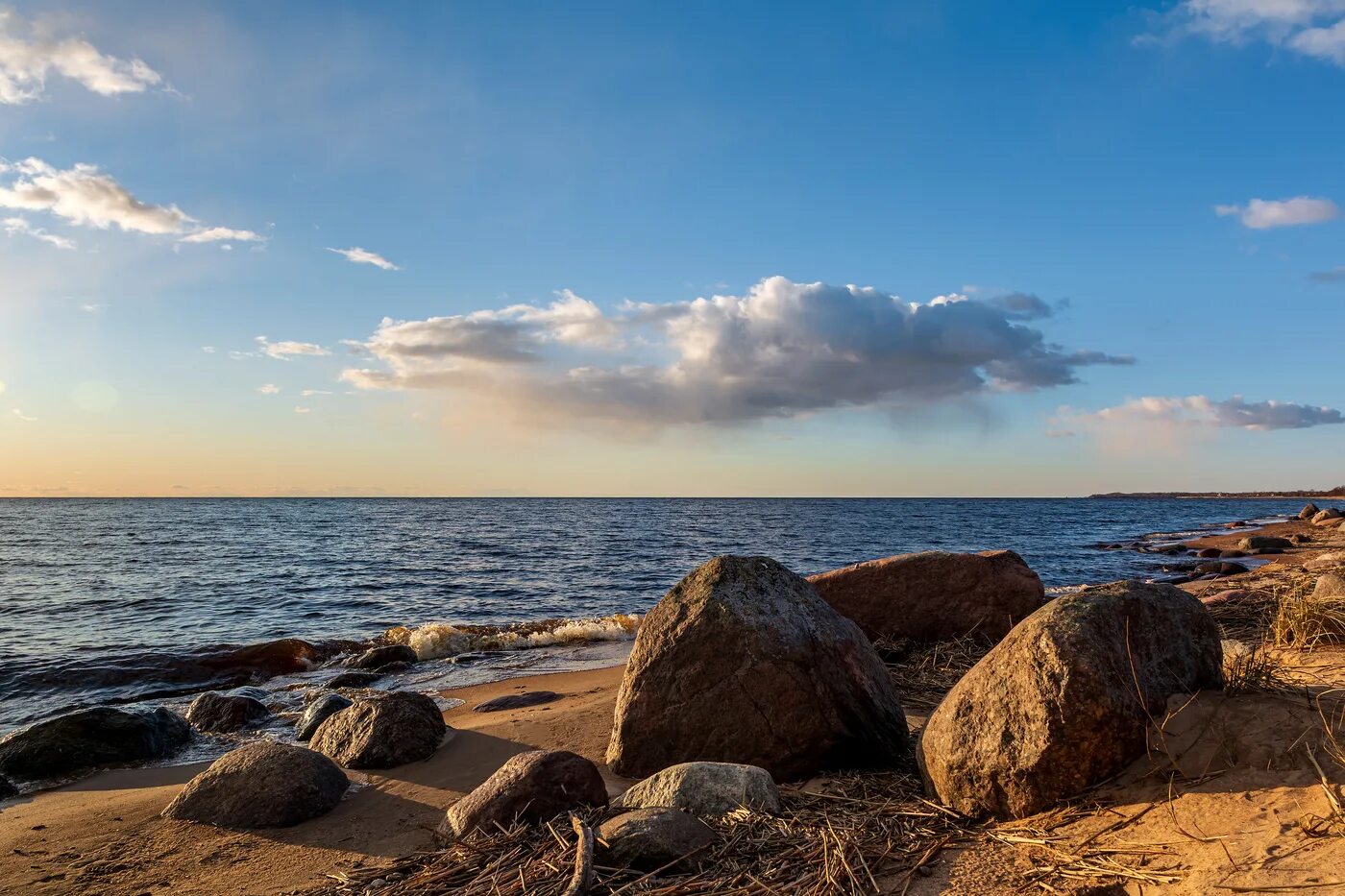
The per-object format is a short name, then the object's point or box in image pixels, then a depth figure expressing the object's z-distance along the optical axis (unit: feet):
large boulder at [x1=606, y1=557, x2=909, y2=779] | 18.19
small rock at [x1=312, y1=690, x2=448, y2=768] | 24.29
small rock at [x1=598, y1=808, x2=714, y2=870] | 12.51
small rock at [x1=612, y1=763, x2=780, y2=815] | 14.49
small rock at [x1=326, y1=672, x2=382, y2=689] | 39.73
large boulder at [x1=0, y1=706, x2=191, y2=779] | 25.63
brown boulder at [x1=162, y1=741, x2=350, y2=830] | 19.72
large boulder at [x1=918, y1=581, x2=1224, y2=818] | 12.85
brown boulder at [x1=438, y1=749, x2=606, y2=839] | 15.72
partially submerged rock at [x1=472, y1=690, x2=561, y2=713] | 33.04
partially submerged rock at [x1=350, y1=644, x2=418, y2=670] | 44.06
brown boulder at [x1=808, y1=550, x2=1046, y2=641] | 29.32
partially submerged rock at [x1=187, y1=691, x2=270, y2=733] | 31.65
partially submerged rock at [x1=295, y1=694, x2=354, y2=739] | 29.45
